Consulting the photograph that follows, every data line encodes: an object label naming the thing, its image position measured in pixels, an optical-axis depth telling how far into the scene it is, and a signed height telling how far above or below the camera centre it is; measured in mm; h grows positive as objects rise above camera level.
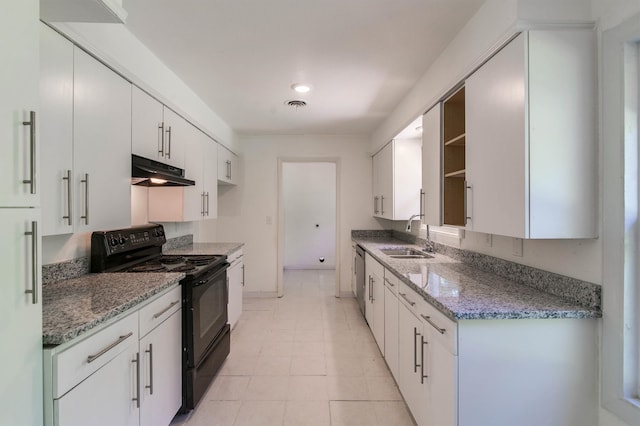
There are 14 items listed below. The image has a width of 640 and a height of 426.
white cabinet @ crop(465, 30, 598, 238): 1315 +346
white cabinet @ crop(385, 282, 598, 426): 1278 -672
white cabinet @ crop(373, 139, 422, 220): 3379 +384
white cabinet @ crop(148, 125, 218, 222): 2680 +191
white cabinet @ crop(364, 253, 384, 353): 2625 -806
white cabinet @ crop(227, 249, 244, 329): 3039 -788
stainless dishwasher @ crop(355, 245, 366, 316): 3543 -791
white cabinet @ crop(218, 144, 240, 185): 3686 +593
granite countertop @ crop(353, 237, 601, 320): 1255 -397
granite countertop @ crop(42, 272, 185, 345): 1055 -393
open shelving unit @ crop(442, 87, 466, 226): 2168 +377
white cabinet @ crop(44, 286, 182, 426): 1018 -669
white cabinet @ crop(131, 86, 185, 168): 1944 +589
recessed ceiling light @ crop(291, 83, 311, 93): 2682 +1118
